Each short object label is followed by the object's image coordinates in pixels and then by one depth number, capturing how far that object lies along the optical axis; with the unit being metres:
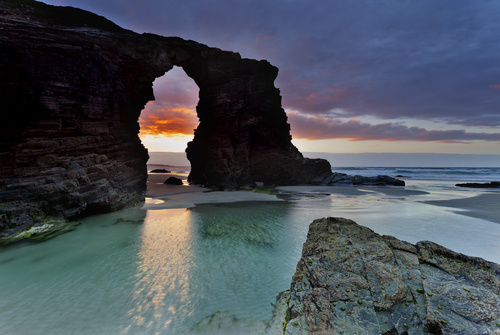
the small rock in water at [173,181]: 30.49
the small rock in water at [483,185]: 29.30
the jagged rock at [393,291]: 2.53
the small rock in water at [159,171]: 56.72
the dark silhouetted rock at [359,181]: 30.53
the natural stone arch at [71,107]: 10.06
